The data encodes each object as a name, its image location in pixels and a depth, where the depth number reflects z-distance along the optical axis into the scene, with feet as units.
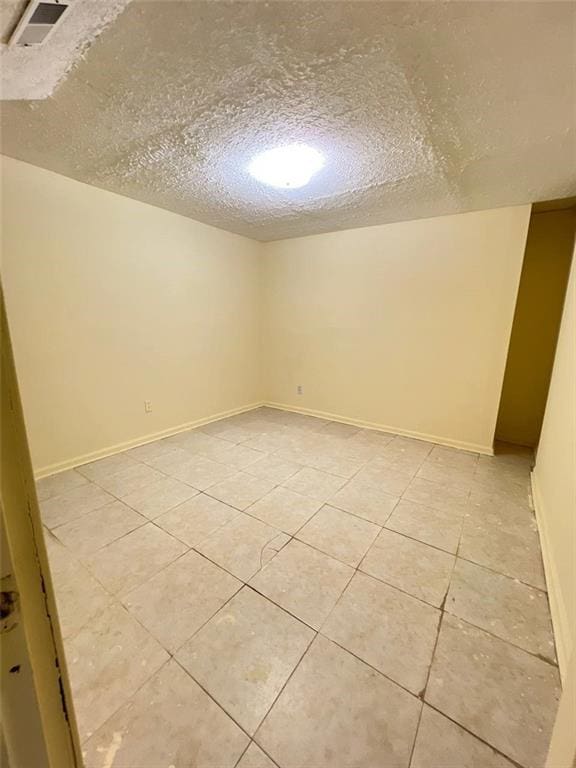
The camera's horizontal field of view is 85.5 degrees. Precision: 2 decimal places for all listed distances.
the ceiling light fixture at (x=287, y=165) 6.15
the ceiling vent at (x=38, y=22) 3.41
